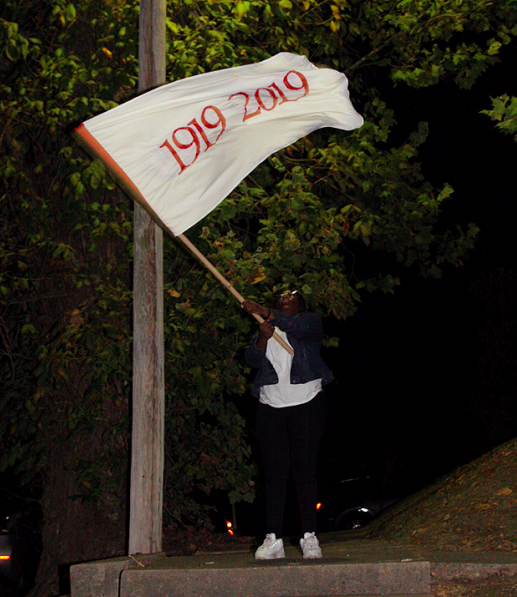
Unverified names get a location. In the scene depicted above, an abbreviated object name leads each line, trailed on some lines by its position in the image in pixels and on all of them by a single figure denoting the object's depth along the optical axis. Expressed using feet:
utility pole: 24.40
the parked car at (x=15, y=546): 39.58
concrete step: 19.38
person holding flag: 21.38
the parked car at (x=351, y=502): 56.13
